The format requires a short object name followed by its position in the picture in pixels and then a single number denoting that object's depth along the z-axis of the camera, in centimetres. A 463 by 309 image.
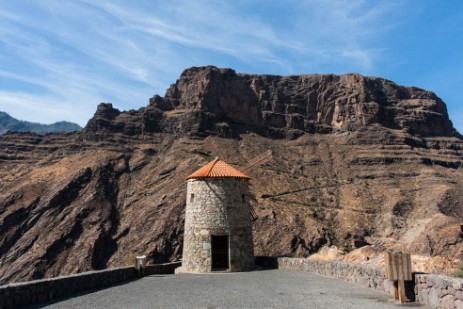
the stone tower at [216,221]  2288
